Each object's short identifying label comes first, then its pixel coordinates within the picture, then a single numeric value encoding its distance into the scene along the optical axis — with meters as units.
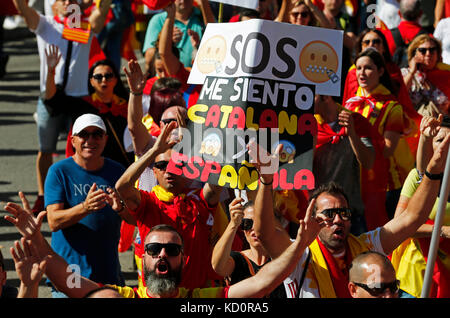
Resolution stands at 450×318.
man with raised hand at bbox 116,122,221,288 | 11.30
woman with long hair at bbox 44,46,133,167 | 15.44
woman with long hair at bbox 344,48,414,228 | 14.94
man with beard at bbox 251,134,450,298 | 10.73
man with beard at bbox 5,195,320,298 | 9.84
